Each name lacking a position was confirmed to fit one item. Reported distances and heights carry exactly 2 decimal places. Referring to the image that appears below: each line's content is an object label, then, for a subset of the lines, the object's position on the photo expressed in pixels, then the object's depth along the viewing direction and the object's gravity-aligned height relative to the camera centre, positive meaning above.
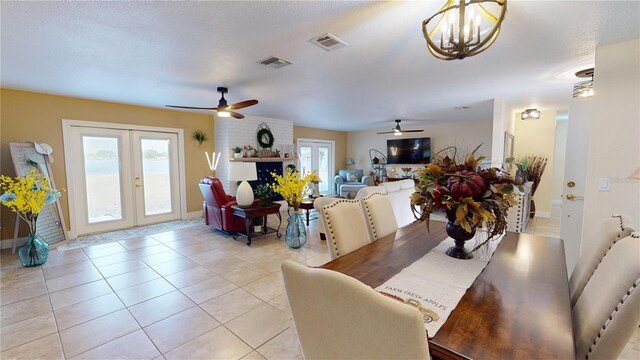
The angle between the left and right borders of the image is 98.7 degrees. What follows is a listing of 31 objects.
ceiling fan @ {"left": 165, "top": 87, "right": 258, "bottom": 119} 3.80 +0.71
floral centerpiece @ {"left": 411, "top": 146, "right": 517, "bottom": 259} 1.43 -0.21
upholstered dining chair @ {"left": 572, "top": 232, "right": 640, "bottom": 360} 0.85 -0.50
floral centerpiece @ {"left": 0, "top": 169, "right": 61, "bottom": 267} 3.29 -0.59
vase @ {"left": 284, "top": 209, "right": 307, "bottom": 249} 4.07 -1.12
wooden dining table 0.85 -0.57
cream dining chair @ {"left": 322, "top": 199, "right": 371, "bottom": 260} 1.78 -0.47
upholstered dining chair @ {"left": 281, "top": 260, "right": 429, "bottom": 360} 0.64 -0.43
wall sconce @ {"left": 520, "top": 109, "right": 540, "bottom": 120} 5.35 +0.87
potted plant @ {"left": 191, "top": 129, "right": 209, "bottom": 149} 5.97 +0.46
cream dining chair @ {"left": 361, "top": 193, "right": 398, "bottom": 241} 2.09 -0.45
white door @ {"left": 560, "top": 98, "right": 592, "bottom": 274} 2.75 -0.19
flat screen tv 8.36 +0.23
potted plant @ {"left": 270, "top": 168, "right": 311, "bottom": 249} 3.96 -0.61
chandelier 1.29 +0.65
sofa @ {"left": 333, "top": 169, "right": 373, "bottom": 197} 8.42 -0.75
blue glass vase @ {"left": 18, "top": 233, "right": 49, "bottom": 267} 3.33 -1.18
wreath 6.59 +0.47
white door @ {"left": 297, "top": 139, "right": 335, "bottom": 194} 8.77 -0.01
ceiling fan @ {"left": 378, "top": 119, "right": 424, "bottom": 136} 6.94 +0.76
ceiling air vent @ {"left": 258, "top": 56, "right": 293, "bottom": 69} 2.79 +1.00
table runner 1.05 -0.58
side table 4.16 -0.86
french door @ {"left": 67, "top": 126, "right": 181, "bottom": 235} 4.71 -0.40
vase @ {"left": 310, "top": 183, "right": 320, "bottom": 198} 6.09 -0.73
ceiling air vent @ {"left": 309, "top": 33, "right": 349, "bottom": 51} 2.29 +1.00
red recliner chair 4.45 -0.81
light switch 2.51 -0.23
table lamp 4.12 -0.30
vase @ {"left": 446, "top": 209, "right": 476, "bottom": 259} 1.58 -0.45
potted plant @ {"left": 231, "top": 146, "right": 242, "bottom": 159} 6.00 +0.11
